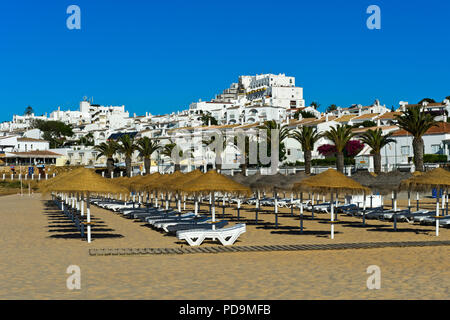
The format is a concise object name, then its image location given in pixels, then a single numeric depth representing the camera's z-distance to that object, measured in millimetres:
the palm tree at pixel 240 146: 55500
